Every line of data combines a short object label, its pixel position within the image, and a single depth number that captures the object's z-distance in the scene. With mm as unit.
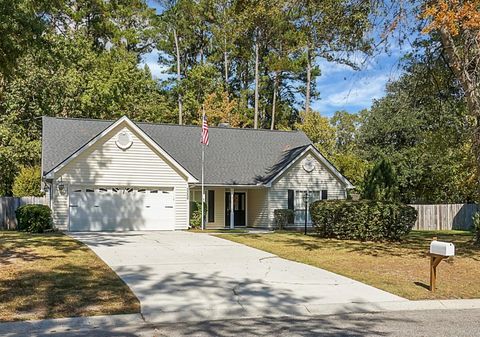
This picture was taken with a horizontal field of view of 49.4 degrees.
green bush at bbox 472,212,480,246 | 16438
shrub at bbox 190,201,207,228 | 25781
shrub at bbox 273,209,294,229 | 26469
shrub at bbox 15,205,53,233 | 21594
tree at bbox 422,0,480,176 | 12398
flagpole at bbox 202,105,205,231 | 24789
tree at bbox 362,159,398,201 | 21844
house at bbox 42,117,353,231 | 23312
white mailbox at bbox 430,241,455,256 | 9305
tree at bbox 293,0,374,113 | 15438
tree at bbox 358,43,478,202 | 18938
